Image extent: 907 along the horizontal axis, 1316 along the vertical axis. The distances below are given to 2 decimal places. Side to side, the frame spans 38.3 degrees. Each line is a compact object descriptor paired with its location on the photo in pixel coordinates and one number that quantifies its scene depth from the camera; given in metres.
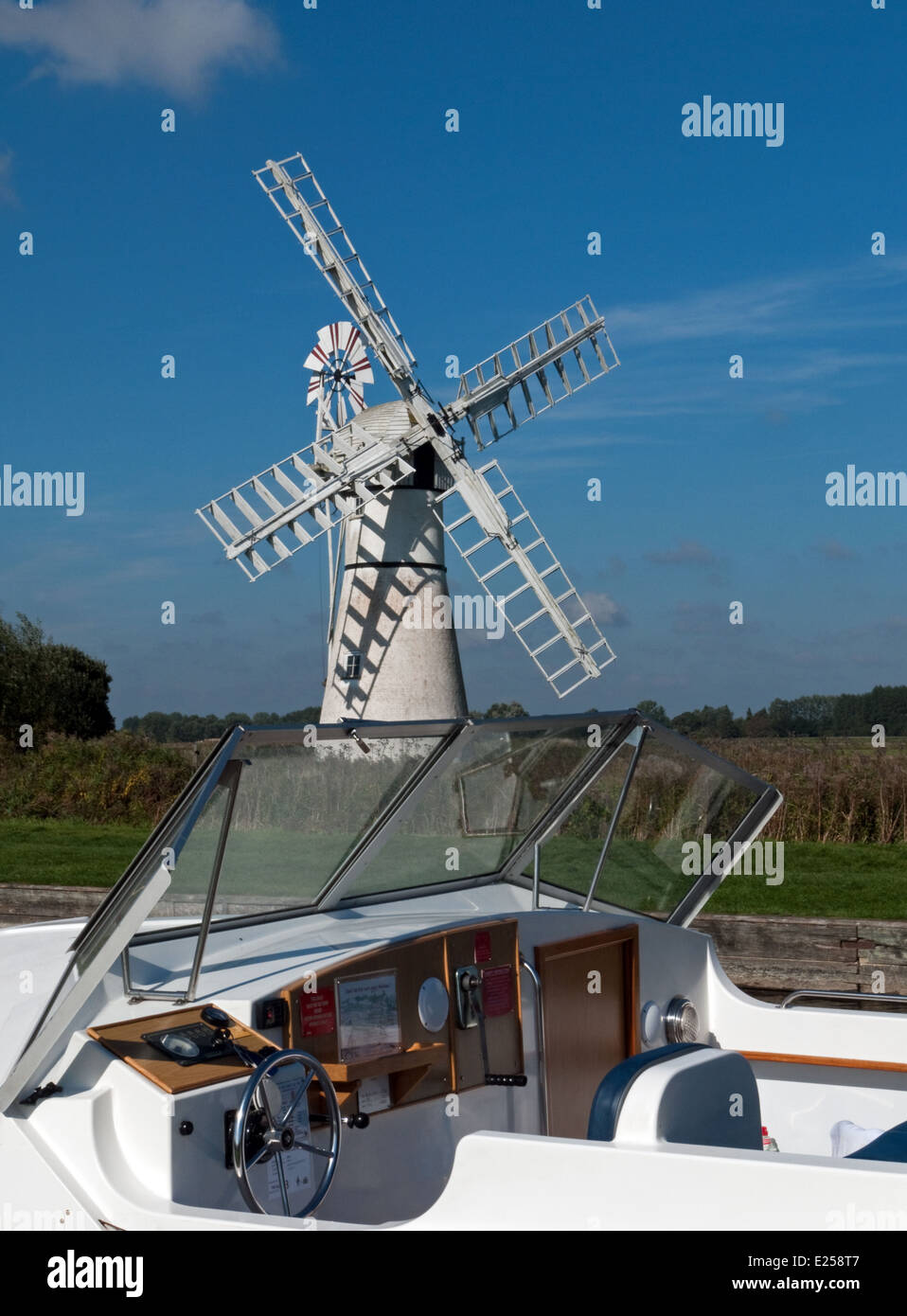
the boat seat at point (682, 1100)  3.11
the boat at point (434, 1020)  3.09
